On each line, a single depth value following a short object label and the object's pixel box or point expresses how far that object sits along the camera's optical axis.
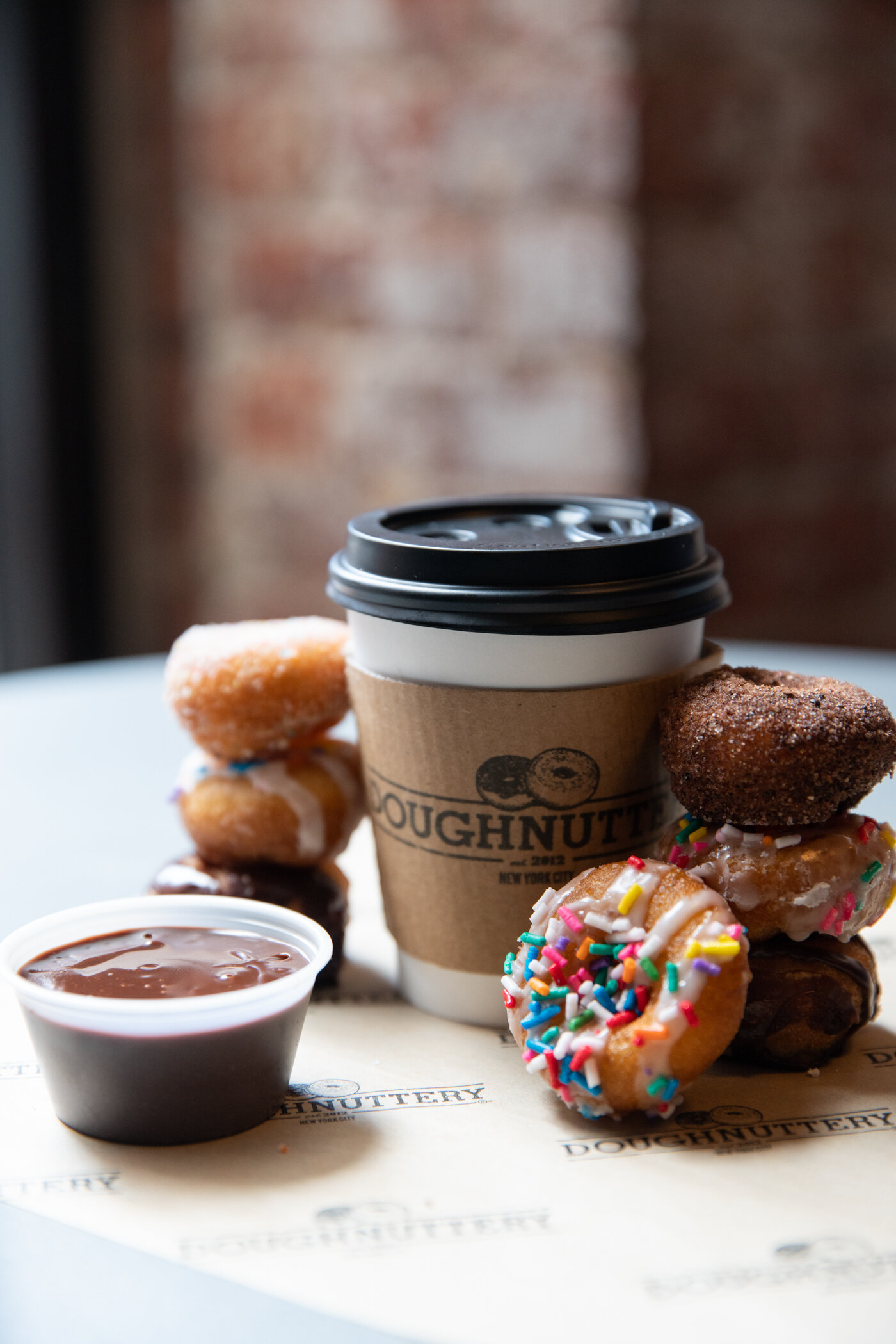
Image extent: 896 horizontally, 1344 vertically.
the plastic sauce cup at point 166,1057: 0.43
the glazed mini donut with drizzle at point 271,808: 0.50
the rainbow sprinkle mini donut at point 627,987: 0.43
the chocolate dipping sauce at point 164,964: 0.44
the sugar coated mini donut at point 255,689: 0.50
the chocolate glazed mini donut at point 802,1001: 0.46
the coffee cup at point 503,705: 0.46
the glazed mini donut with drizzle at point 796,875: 0.45
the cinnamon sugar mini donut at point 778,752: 0.44
